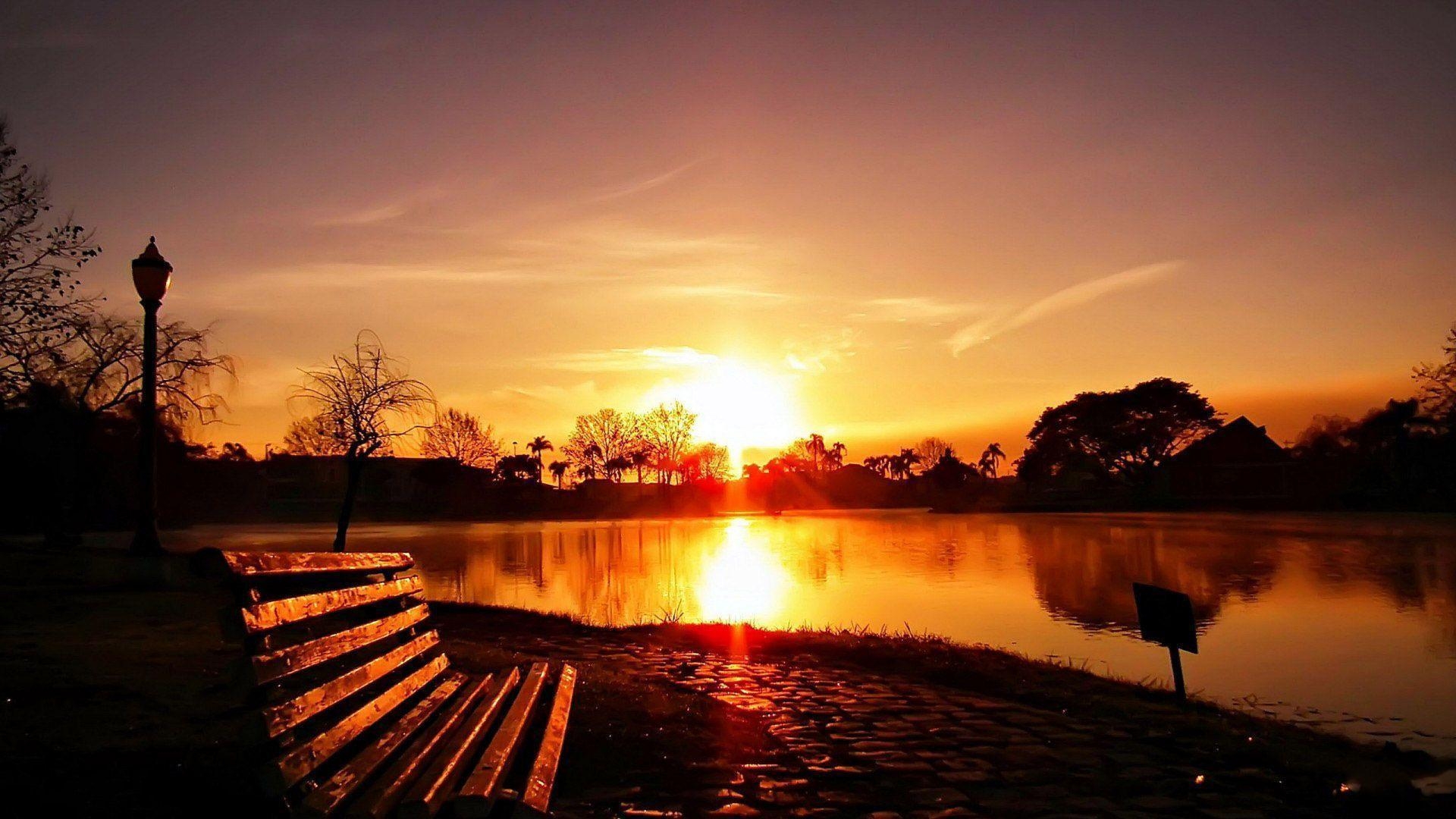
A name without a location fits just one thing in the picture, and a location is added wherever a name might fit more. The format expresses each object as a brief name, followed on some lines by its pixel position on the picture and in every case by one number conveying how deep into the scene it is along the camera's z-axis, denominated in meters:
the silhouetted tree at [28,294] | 15.76
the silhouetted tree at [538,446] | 147.62
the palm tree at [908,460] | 194.65
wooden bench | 3.63
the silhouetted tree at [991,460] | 190.88
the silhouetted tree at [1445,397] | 50.06
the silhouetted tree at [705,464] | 128.50
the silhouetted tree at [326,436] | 24.58
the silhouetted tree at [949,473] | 133.50
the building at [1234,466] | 86.19
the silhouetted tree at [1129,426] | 91.38
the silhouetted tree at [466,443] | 98.00
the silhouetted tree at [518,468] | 127.06
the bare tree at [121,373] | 24.38
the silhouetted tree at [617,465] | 125.62
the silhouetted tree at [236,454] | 118.13
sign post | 8.67
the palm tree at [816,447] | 193.74
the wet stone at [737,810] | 5.13
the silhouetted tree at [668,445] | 122.19
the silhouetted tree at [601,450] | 124.76
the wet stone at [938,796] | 5.40
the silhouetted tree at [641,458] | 124.31
